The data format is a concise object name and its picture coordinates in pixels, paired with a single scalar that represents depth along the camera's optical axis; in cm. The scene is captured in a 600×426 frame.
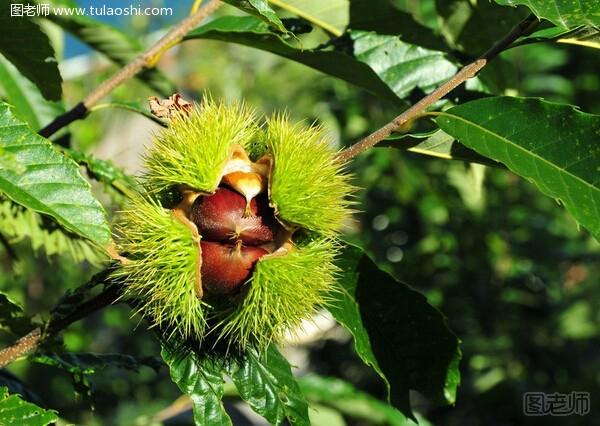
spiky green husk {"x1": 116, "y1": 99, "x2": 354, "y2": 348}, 66
